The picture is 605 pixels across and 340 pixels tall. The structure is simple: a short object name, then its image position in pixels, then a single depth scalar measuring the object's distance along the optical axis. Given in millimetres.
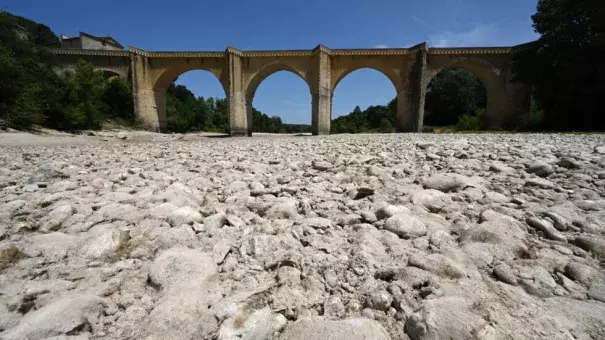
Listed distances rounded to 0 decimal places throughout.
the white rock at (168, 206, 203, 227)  1809
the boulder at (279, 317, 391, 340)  960
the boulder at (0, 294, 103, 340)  923
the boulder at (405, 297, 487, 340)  933
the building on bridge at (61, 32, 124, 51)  27250
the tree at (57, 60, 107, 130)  12438
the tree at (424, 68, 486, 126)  30000
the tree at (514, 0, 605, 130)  11320
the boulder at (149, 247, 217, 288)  1254
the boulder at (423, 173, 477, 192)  2342
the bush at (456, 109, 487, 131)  16344
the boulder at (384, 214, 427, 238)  1646
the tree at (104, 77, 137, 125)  19572
